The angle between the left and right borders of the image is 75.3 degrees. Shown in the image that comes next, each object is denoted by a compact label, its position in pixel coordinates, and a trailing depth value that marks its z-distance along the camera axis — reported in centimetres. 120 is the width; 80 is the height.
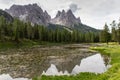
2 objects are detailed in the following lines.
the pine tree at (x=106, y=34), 4705
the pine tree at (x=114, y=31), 5154
